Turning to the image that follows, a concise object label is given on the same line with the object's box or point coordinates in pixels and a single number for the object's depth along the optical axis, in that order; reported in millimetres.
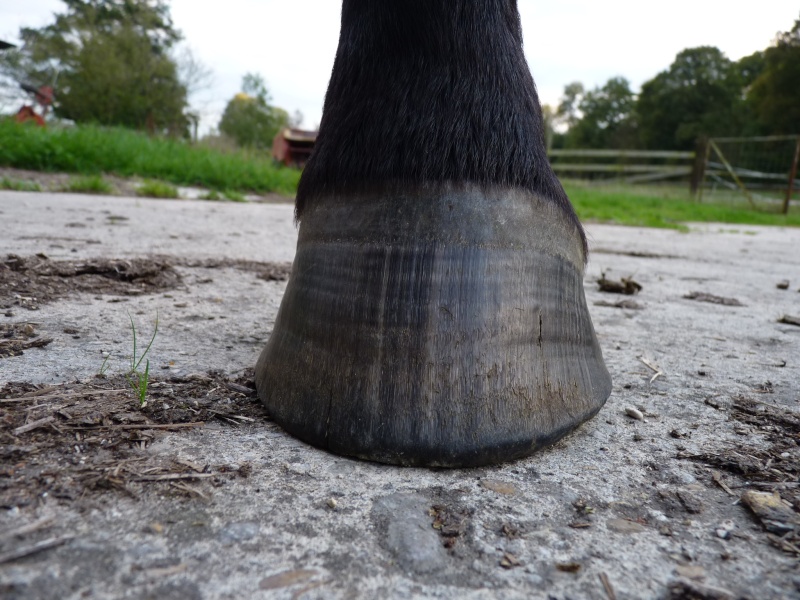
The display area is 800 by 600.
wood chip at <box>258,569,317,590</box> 150
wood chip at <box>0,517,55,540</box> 156
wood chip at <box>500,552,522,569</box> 163
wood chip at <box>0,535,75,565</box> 148
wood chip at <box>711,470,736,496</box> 206
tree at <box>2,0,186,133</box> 12581
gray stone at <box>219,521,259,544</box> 165
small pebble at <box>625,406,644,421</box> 268
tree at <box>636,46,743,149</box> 25679
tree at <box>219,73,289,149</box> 17733
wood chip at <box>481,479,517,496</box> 200
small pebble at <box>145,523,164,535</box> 165
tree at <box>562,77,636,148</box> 32462
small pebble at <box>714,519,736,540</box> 181
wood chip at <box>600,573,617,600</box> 153
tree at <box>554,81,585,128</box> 39175
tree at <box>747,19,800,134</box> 20198
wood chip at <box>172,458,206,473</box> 198
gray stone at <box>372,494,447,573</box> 164
